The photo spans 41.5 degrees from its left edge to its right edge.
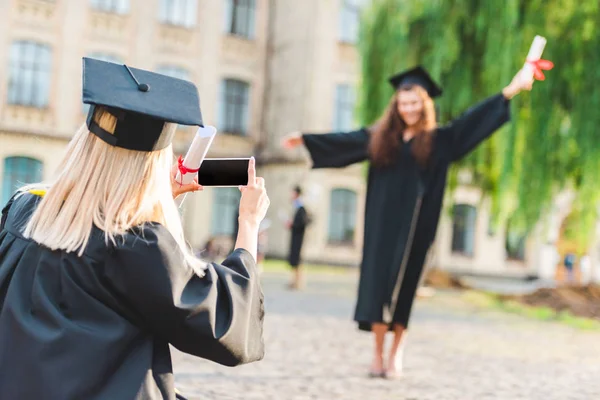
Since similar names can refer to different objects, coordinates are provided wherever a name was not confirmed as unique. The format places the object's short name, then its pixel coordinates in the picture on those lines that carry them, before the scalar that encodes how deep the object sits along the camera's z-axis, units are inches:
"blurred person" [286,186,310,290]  542.3
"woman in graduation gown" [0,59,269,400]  79.5
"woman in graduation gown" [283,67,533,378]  220.5
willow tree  458.6
